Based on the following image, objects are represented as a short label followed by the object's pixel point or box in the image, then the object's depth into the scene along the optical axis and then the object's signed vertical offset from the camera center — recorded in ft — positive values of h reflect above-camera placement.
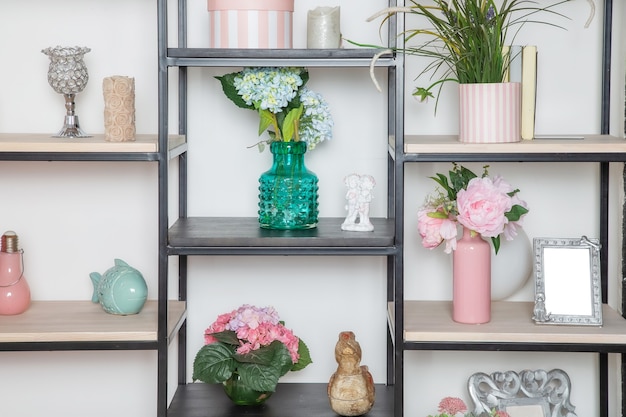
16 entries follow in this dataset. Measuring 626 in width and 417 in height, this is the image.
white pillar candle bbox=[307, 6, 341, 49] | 7.97 +1.40
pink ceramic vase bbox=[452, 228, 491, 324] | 7.97 -0.70
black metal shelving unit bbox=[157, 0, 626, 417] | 7.62 -0.33
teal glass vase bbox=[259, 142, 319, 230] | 8.30 +0.04
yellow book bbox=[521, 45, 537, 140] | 8.20 +0.92
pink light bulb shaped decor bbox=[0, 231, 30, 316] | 8.40 -0.72
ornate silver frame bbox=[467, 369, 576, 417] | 8.80 -1.82
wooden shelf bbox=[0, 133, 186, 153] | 7.69 +0.40
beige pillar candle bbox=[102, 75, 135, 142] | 7.88 +0.72
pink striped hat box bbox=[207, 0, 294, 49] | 7.83 +1.42
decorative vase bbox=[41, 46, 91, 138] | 8.23 +1.04
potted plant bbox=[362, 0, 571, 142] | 7.68 +1.07
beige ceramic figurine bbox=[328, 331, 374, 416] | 8.16 -1.63
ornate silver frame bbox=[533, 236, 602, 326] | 8.00 -0.74
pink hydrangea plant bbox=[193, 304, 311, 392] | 8.07 -1.34
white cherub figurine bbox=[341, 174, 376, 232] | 8.13 -0.05
